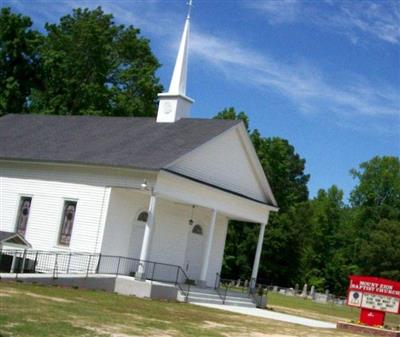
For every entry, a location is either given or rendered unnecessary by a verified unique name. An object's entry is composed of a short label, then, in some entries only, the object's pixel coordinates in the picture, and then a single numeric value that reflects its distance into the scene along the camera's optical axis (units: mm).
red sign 26031
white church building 28891
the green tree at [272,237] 67938
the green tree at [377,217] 77688
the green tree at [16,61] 52406
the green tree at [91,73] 52594
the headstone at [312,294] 66944
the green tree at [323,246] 84625
